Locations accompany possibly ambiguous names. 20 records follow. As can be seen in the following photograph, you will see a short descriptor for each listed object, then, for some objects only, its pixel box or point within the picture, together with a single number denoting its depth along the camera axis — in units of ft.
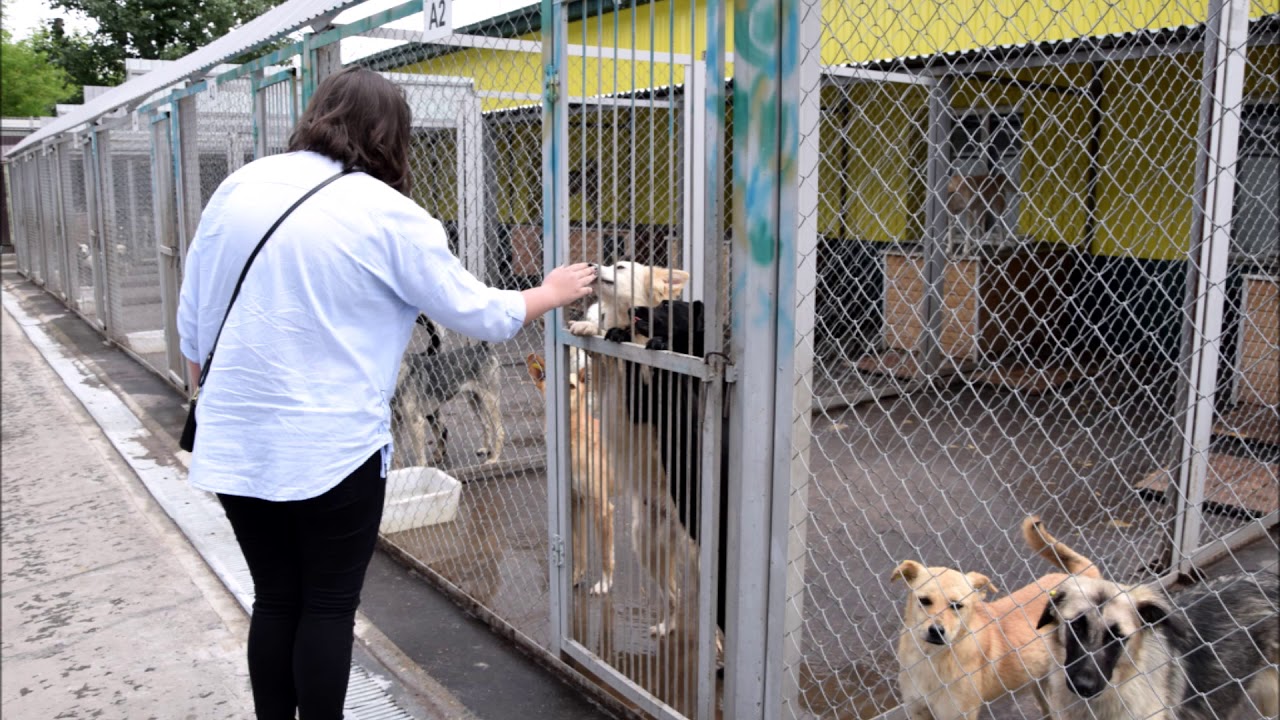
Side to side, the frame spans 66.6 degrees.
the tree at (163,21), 119.65
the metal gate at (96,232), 34.76
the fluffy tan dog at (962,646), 9.27
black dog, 8.91
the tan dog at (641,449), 9.61
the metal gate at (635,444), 8.89
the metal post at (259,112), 17.33
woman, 7.44
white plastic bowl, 16.57
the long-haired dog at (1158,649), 8.75
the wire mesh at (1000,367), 12.41
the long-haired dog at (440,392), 19.43
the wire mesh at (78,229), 42.01
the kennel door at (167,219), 25.42
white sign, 11.51
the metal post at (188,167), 23.36
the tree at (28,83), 126.31
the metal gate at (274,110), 15.98
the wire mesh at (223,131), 19.58
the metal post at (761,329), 7.66
